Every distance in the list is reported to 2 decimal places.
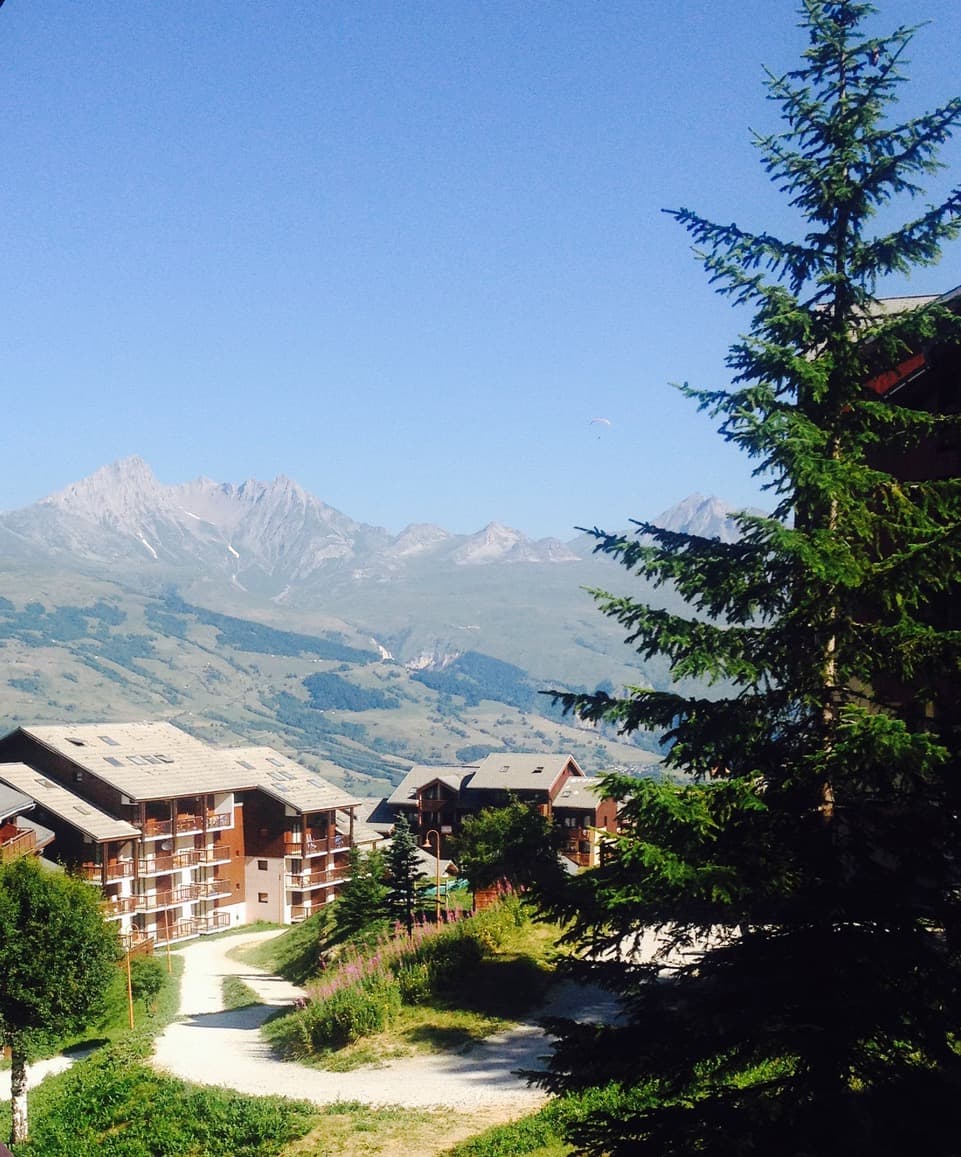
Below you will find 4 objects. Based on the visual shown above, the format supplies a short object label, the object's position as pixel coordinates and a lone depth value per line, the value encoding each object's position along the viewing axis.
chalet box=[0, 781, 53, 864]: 61.19
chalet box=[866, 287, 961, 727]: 17.38
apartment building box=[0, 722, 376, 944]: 70.81
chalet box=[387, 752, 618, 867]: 99.12
